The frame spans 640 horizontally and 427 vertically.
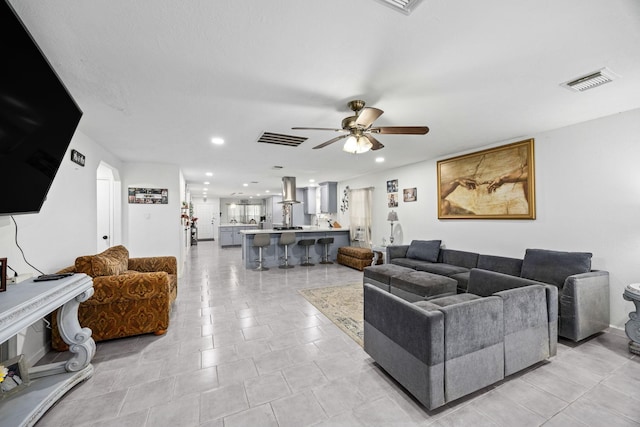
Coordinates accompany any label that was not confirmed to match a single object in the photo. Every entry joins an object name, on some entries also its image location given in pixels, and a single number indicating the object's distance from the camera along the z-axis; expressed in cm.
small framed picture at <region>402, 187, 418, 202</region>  570
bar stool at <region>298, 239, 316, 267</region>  699
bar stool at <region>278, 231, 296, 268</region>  674
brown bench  641
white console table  147
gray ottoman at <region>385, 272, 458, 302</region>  339
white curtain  712
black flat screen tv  137
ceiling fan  232
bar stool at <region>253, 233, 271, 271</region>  639
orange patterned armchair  268
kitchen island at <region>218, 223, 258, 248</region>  1096
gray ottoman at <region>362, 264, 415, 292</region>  400
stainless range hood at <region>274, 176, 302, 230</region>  741
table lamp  604
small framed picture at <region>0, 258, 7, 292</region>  173
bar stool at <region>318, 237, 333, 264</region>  717
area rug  312
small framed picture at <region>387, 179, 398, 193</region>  625
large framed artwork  376
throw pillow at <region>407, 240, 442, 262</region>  492
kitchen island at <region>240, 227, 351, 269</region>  673
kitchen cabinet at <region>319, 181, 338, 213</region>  870
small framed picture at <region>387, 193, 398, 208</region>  625
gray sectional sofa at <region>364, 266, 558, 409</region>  169
